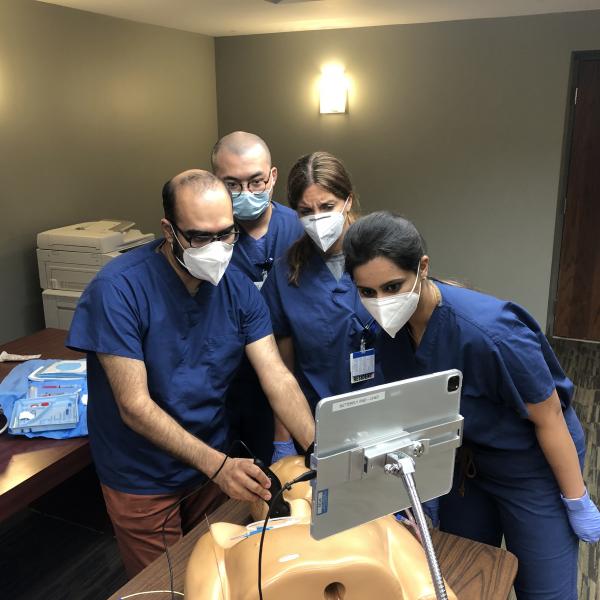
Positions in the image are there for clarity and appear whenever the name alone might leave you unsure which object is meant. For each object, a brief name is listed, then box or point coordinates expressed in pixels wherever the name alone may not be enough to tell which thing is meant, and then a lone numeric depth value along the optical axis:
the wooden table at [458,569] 1.09
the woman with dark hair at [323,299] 1.61
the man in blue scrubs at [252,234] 1.79
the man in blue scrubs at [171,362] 1.30
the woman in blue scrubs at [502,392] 1.17
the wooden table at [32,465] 1.48
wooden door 3.73
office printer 2.96
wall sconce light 4.18
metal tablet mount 0.70
